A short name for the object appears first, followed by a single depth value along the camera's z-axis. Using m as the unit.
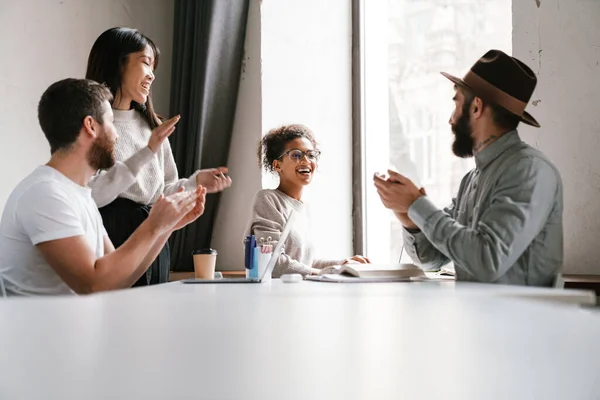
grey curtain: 3.98
